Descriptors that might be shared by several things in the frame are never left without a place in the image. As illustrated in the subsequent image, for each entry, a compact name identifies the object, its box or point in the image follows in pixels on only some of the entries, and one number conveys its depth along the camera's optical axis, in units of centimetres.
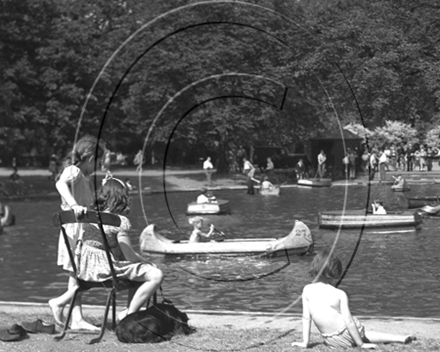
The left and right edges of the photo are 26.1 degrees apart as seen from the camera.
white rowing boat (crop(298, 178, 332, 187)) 6100
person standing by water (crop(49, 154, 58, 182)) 6003
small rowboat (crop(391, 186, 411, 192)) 5463
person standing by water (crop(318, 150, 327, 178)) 6731
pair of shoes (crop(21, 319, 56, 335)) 1059
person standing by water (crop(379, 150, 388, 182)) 6419
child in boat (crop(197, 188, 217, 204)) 3991
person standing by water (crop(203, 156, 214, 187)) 5809
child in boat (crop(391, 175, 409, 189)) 5456
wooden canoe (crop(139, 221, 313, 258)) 2403
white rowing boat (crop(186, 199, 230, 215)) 3931
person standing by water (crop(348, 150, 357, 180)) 6806
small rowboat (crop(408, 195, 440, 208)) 4184
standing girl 1059
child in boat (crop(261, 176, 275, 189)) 5382
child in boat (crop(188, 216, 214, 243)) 2555
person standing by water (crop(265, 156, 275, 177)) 6581
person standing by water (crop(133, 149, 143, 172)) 7144
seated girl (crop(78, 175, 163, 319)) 1015
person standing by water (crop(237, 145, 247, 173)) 7194
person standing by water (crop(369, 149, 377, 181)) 6771
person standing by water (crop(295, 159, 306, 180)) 6850
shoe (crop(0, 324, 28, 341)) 1012
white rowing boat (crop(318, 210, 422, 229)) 3225
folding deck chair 988
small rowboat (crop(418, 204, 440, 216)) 3834
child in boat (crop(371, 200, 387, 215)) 3372
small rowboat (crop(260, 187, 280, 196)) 5331
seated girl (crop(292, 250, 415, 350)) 949
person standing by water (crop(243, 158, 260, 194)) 5391
